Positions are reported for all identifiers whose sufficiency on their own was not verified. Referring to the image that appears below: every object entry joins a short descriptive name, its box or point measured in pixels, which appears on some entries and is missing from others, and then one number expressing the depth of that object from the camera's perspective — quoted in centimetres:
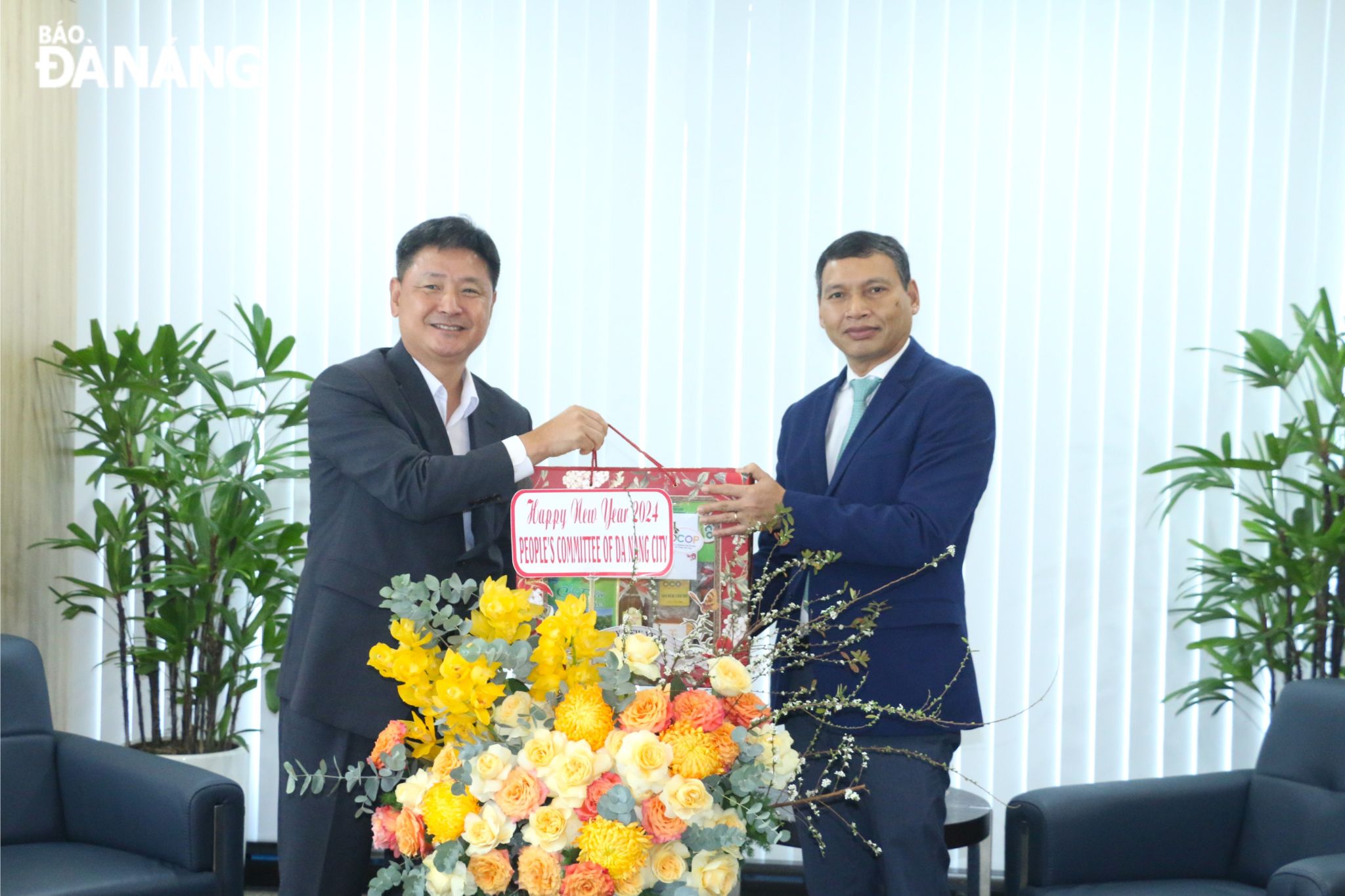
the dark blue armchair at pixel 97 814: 253
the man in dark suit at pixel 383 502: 200
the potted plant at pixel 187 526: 332
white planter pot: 330
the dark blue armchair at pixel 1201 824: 254
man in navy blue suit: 212
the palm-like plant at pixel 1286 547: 314
